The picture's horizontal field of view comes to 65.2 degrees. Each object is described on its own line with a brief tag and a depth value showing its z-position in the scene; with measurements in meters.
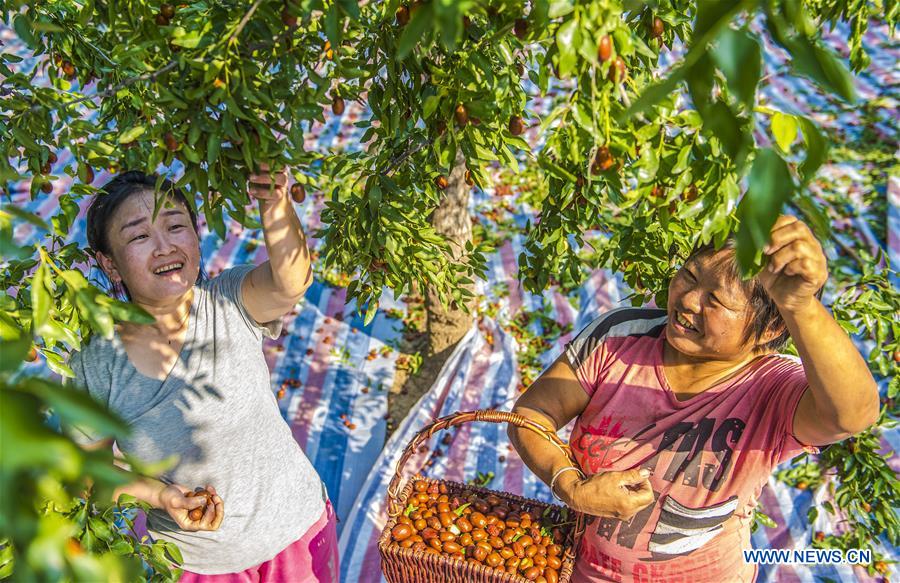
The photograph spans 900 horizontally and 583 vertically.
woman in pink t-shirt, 1.52
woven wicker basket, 1.75
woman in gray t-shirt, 1.74
